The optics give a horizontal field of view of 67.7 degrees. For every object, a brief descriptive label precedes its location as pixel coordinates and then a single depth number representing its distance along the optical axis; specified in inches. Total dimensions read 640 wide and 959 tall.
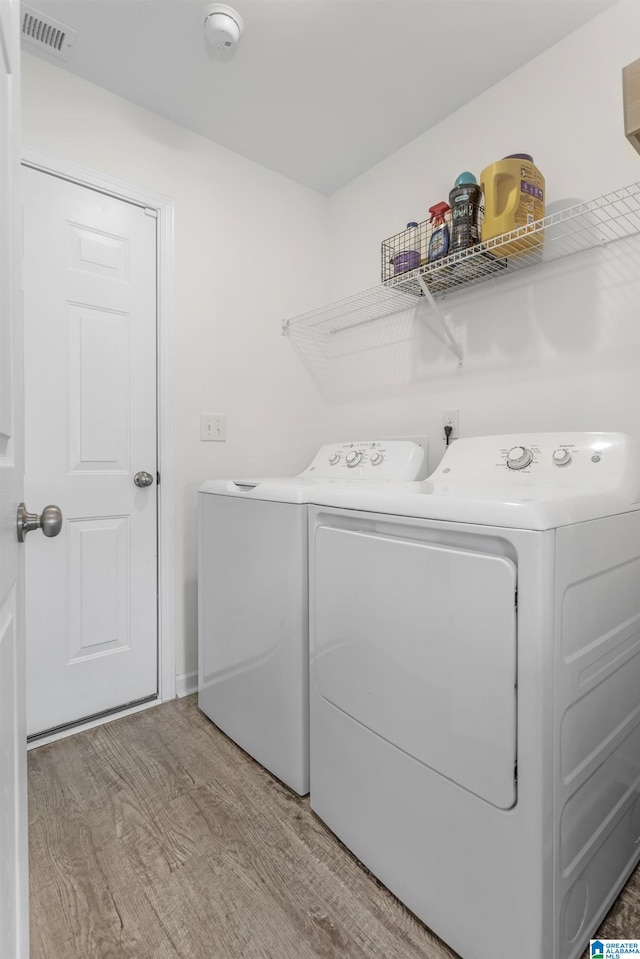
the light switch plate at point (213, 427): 81.4
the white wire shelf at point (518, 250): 56.5
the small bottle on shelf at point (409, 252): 70.9
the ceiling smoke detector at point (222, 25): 57.0
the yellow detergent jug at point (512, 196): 56.7
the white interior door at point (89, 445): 66.4
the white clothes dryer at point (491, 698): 33.3
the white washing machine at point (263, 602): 54.8
